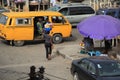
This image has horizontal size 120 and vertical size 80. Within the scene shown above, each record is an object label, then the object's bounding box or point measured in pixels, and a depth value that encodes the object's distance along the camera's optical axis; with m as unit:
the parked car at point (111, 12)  32.19
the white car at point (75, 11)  32.38
